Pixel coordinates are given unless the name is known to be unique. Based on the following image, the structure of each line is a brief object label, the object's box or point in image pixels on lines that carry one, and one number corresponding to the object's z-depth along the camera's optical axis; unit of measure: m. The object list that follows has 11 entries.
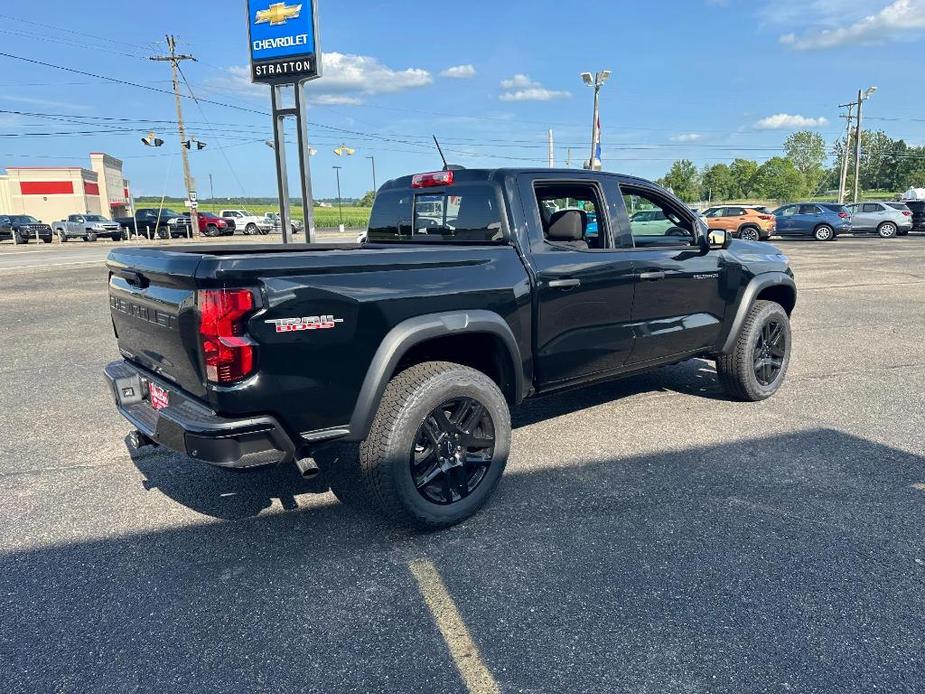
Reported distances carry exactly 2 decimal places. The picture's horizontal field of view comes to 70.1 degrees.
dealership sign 13.80
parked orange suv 26.94
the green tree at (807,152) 99.94
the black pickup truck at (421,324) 2.75
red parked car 44.09
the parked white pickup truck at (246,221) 45.88
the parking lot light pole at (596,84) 28.89
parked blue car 27.83
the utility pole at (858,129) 48.20
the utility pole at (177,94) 41.84
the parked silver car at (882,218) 28.78
